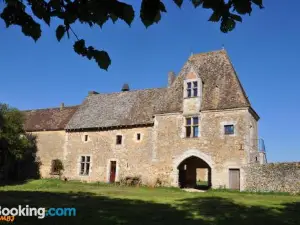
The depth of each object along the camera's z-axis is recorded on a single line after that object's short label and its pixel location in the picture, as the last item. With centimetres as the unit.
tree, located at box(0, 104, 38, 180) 2588
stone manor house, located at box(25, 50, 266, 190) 2178
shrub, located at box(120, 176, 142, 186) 2464
